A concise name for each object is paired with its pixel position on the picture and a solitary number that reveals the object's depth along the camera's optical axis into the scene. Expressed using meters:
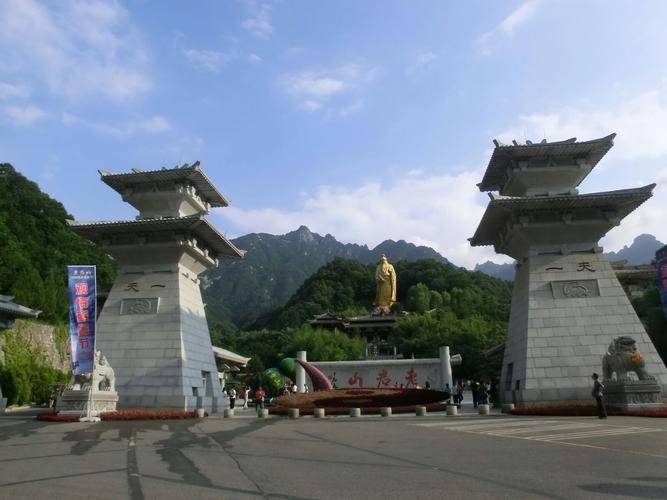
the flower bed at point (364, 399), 20.50
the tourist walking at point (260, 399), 21.31
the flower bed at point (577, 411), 15.23
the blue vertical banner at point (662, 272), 15.98
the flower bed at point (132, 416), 16.83
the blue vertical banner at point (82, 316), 17.36
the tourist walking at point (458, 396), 25.61
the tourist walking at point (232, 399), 24.06
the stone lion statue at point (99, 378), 17.92
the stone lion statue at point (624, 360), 16.25
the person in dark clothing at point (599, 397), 14.48
